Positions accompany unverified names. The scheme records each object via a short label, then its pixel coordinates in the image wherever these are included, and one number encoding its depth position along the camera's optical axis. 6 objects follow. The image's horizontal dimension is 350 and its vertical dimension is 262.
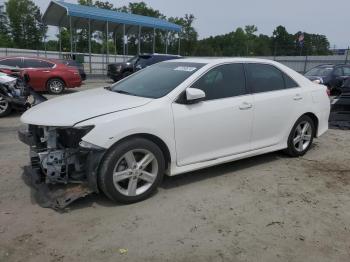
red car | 14.95
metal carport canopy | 25.73
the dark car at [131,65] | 20.06
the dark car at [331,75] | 17.03
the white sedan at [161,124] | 4.16
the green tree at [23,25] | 67.25
